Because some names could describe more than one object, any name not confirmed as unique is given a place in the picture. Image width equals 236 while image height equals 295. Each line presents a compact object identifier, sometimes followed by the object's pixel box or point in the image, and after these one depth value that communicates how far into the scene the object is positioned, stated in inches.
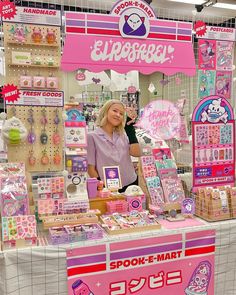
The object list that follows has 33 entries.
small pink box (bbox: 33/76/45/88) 85.6
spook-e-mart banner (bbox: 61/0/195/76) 85.3
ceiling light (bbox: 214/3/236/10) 245.0
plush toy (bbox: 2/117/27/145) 83.8
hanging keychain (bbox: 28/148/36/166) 88.4
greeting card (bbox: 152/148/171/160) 98.3
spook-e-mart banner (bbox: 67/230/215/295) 73.0
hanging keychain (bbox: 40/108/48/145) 88.4
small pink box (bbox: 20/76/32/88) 84.4
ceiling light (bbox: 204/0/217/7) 229.8
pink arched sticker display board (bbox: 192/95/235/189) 97.4
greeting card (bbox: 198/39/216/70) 100.7
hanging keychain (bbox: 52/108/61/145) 89.2
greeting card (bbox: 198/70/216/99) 102.3
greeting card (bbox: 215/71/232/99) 103.9
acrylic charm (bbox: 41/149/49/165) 89.2
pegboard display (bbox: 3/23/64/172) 84.5
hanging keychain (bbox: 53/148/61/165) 90.1
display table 68.7
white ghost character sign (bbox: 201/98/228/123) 98.6
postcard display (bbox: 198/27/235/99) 101.2
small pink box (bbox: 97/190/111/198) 91.0
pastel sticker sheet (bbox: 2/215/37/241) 70.0
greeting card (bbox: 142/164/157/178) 94.8
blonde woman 121.5
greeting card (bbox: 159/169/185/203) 92.8
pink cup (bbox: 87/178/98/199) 90.0
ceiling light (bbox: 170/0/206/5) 232.2
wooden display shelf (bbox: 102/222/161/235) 77.1
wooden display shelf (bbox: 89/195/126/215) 88.6
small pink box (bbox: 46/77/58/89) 86.8
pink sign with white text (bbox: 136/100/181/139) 114.1
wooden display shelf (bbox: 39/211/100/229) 77.5
